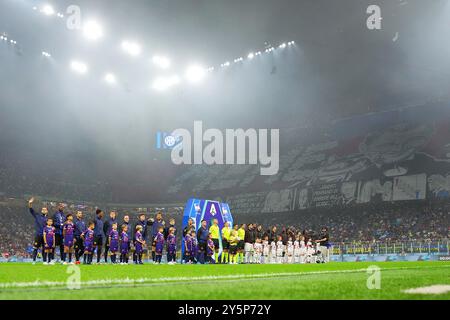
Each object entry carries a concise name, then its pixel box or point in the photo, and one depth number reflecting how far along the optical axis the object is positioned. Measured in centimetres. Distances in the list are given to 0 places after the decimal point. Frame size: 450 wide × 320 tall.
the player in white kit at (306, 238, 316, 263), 2688
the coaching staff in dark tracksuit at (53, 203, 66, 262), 1800
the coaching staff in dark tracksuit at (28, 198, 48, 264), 1721
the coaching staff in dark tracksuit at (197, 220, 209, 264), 2119
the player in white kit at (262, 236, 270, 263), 2513
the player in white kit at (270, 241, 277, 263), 2545
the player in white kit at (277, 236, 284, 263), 2564
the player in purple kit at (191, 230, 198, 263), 2122
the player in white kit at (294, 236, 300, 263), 2648
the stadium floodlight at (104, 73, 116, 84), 4466
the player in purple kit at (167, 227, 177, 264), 2167
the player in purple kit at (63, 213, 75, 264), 1773
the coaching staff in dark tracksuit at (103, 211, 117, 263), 1976
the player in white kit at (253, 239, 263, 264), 2465
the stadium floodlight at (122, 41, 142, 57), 3872
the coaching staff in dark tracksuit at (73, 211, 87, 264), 1852
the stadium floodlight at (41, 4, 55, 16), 3256
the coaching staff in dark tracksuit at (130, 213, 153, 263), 2084
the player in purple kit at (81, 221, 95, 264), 1841
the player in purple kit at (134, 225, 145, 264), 2050
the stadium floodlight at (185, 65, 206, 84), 4372
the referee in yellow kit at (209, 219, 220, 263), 2255
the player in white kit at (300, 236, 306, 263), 2656
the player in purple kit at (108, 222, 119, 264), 1986
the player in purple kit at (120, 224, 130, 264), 2009
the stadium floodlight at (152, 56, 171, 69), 4157
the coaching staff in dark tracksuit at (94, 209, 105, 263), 1942
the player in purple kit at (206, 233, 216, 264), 2159
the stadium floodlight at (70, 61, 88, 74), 4248
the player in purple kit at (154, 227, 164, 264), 2139
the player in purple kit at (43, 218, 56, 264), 1700
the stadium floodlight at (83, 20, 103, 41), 3456
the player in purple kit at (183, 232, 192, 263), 2113
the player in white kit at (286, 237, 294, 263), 2623
